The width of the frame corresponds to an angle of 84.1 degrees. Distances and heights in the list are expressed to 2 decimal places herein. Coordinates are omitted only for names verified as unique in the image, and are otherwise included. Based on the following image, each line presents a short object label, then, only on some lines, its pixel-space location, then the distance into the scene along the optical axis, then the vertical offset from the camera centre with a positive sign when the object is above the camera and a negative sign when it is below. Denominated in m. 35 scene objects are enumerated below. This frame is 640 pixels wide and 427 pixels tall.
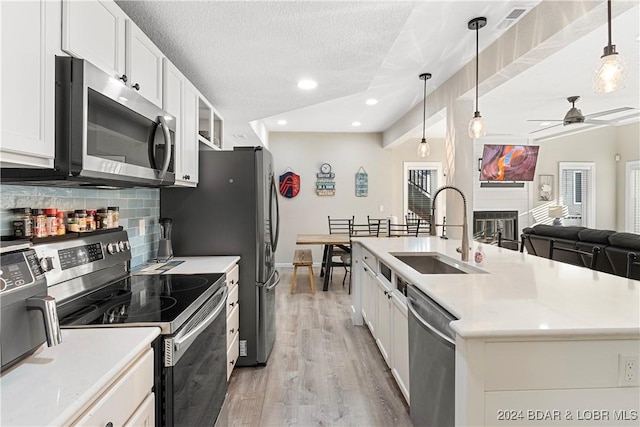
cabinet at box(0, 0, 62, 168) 1.00 +0.39
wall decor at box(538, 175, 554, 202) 8.13 +0.62
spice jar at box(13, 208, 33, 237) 1.39 -0.05
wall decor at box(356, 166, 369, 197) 7.24 +0.62
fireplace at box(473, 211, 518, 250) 8.03 -0.20
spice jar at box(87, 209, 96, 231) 1.78 -0.04
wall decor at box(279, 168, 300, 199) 7.07 +0.57
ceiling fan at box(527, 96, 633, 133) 4.59 +1.37
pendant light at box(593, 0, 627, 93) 1.79 +0.74
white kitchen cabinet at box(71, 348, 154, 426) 0.91 -0.54
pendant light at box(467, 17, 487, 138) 2.97 +0.75
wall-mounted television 7.78 +1.16
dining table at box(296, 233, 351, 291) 5.14 -0.42
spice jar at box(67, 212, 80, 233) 1.67 -0.06
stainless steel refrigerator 2.73 -0.04
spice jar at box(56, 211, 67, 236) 1.57 -0.06
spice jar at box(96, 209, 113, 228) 1.90 -0.04
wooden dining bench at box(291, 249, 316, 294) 5.01 -0.71
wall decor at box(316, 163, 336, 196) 7.14 +0.63
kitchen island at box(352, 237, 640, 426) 1.14 -0.49
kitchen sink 2.65 -0.37
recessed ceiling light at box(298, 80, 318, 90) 3.06 +1.14
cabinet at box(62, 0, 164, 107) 1.26 +0.72
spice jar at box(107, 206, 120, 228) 2.01 -0.03
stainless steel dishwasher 1.35 -0.63
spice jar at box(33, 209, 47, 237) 1.44 -0.05
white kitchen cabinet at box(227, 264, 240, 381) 2.41 -0.77
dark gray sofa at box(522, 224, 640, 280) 3.51 -0.32
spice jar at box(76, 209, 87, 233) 1.70 -0.04
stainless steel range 1.36 -0.42
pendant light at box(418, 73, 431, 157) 3.95 +1.33
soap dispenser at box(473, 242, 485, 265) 2.18 -0.27
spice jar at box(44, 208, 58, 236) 1.51 -0.04
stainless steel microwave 1.21 +0.31
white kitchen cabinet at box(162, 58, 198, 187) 2.14 +0.62
